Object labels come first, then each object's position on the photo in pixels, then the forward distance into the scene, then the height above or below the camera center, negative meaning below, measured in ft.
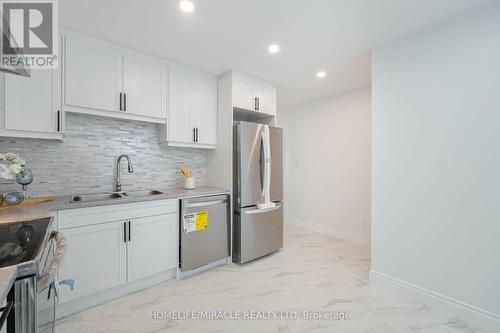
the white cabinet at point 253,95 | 8.94 +3.24
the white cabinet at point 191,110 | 8.30 +2.37
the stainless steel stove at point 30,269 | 2.43 -1.30
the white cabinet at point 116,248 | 5.60 -2.45
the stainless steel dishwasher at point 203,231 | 7.47 -2.42
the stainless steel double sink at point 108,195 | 6.70 -1.01
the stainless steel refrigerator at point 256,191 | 8.54 -1.02
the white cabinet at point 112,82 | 6.35 +2.81
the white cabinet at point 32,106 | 5.49 +1.67
